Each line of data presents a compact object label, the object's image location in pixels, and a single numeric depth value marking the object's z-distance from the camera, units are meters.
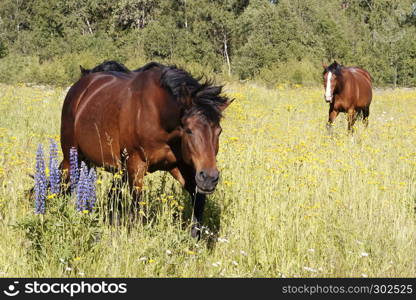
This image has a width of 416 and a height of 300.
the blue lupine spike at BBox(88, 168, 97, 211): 7.18
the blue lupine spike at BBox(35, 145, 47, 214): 6.95
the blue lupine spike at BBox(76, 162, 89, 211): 7.00
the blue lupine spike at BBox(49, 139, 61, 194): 7.19
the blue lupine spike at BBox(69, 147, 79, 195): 7.73
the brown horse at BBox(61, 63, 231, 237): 7.04
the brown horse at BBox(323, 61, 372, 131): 21.36
